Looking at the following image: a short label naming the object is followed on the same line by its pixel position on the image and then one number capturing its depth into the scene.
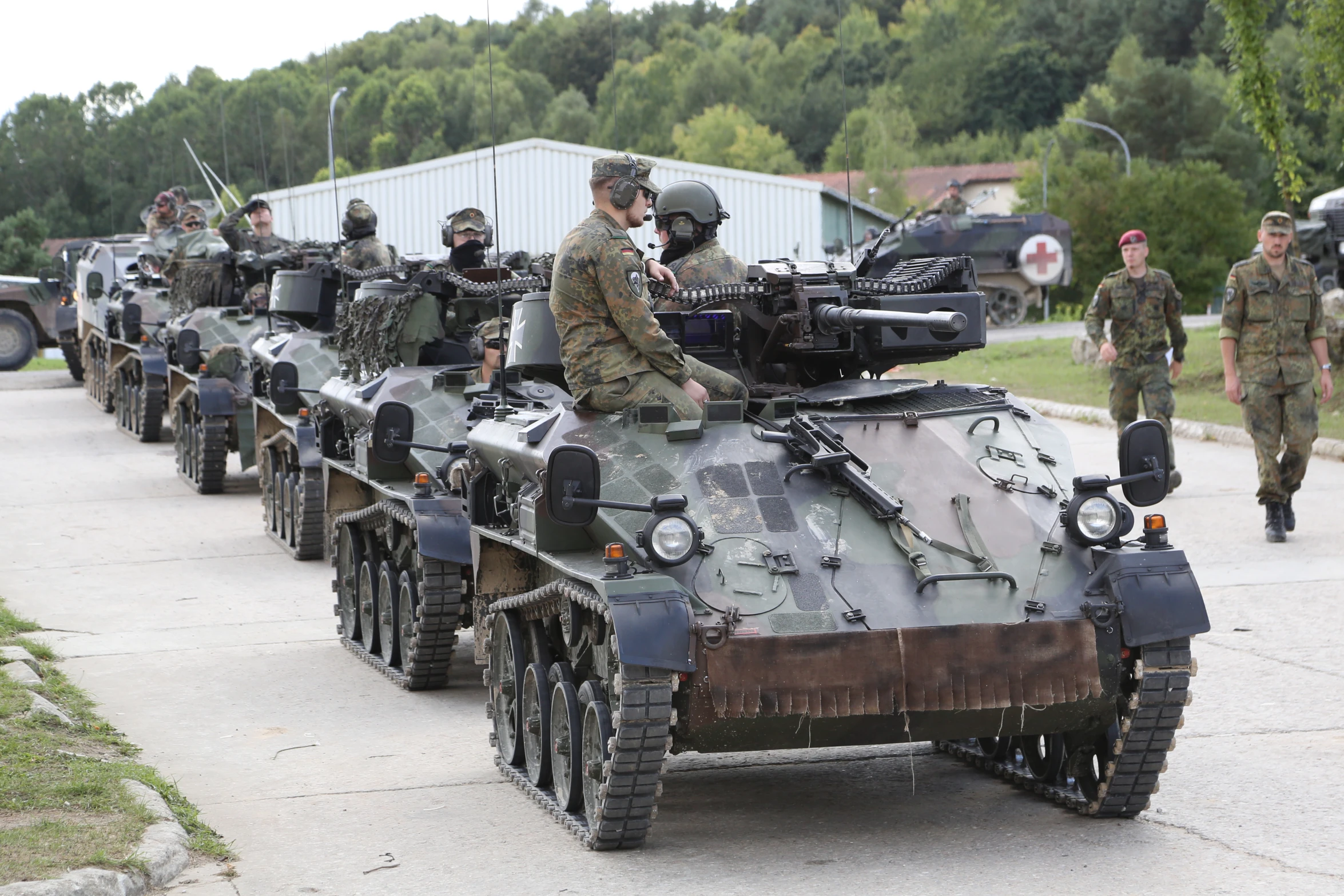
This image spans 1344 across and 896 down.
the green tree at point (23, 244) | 53.69
